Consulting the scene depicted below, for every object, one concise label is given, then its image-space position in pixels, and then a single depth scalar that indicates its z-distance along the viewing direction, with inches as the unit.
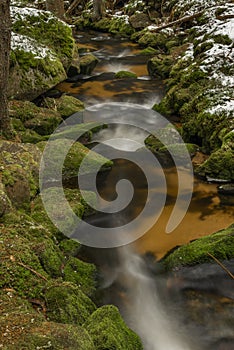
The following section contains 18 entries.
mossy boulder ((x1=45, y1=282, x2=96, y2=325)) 130.4
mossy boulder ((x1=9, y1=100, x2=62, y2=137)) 337.4
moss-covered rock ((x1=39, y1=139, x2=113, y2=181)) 278.5
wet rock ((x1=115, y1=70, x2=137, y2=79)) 563.5
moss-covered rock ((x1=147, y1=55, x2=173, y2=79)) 550.9
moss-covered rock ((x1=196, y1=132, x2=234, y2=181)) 282.4
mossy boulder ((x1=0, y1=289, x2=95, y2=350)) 100.8
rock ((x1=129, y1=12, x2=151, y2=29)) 843.4
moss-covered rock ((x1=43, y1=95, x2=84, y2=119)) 404.5
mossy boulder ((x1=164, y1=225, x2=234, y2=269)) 192.7
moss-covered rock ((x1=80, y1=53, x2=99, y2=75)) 564.5
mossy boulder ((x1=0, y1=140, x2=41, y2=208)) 208.4
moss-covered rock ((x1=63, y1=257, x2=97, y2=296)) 179.5
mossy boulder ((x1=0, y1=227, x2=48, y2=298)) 133.7
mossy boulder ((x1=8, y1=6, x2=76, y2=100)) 396.6
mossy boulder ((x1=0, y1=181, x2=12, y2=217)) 175.3
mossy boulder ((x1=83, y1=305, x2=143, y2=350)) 131.8
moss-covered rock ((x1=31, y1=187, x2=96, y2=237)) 215.0
